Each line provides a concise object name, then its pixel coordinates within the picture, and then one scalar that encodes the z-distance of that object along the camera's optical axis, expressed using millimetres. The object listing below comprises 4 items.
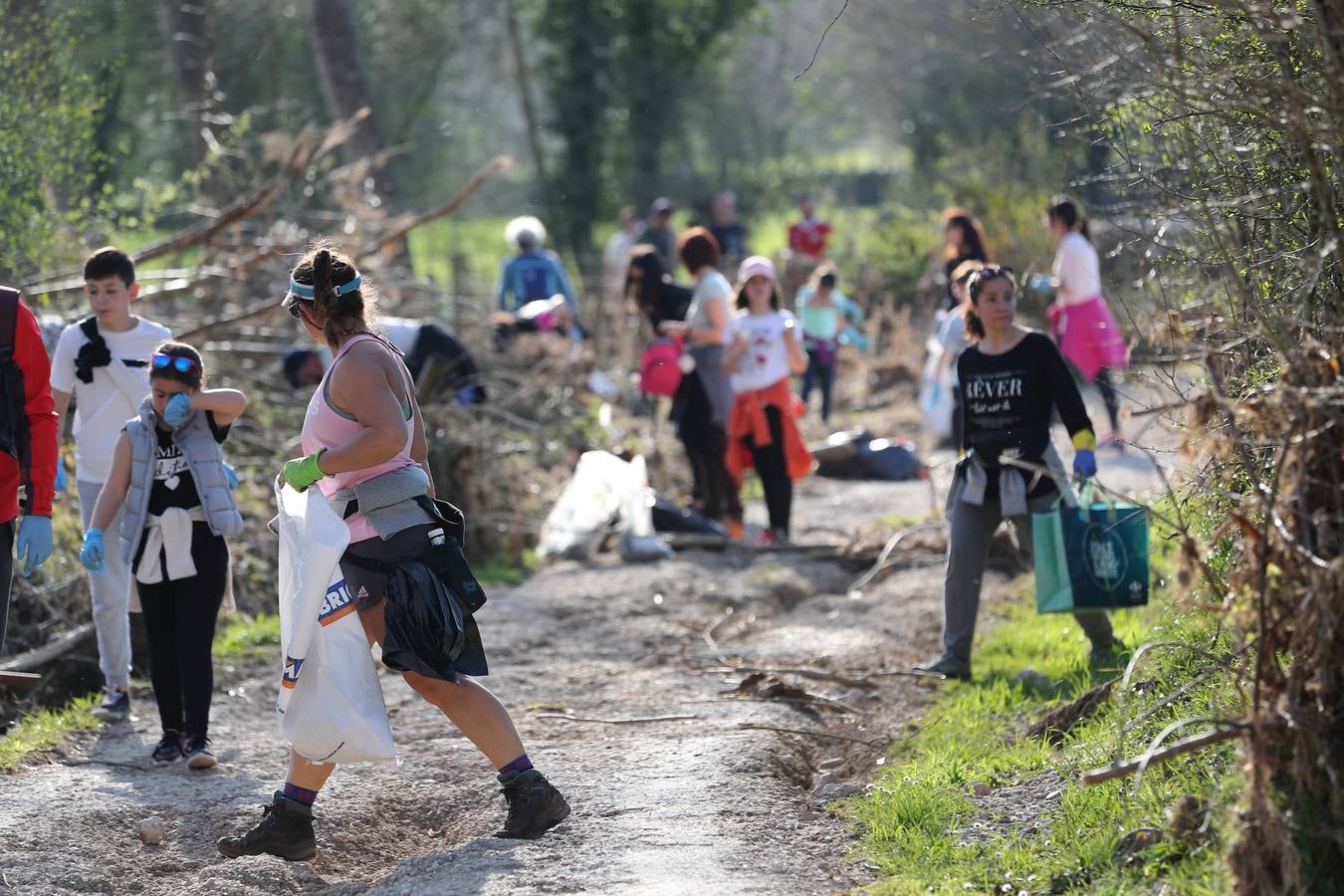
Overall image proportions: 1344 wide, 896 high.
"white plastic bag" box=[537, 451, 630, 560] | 20437
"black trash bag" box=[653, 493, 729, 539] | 20950
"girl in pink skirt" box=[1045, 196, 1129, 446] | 20766
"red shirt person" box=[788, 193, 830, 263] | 39219
